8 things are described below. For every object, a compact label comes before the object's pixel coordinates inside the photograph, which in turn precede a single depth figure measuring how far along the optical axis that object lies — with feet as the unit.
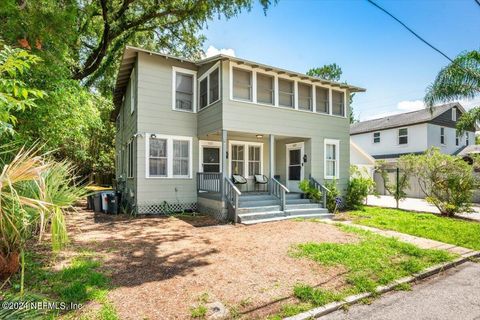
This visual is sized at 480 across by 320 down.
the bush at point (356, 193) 40.40
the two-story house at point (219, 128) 33.04
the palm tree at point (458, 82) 38.22
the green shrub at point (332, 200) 37.13
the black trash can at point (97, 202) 38.14
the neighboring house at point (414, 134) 71.97
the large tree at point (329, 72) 105.70
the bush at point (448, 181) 33.94
